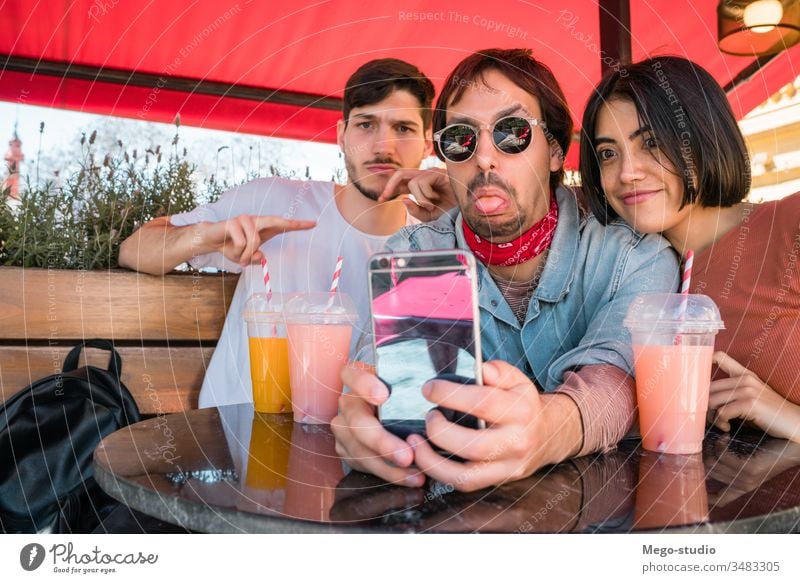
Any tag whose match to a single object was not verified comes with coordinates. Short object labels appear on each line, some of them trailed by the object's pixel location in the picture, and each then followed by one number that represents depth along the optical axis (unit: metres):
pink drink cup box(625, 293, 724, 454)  0.84
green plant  1.61
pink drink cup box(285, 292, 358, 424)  1.01
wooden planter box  1.51
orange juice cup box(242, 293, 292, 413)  1.09
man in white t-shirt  1.59
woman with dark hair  1.02
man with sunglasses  0.89
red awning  2.53
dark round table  0.61
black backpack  1.21
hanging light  2.33
